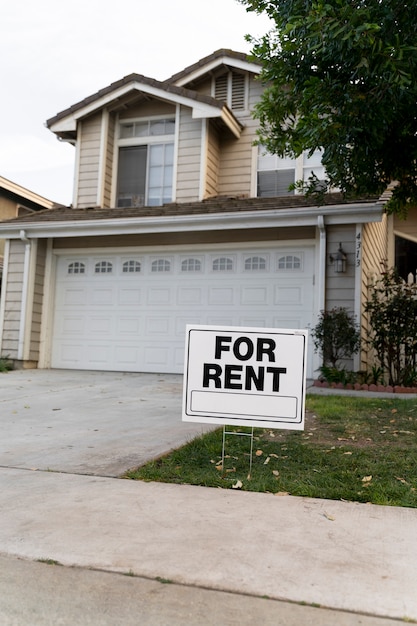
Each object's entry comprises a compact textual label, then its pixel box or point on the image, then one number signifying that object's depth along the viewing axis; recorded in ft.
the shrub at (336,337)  28.50
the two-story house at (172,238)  32.17
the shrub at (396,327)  27.68
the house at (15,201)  55.36
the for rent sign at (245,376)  12.53
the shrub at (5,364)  34.99
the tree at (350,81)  15.97
